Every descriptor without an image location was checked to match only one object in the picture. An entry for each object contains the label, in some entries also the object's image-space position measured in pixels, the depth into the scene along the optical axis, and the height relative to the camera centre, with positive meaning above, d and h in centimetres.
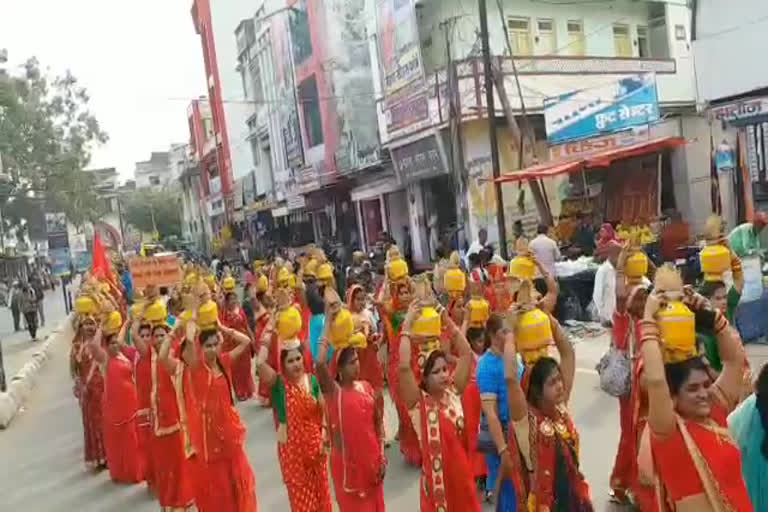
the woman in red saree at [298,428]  476 -118
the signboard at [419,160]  1805 +118
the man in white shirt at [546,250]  1191 -78
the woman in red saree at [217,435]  516 -126
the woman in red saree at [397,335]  683 -104
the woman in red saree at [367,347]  688 -111
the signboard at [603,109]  1491 +148
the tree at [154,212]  6838 +260
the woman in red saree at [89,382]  784 -129
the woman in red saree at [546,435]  354 -104
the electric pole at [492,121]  1393 +143
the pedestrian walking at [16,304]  2198 -122
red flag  1331 -19
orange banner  921 -31
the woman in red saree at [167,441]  597 -145
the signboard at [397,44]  1819 +394
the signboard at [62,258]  4228 -21
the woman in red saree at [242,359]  1016 -157
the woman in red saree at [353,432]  442 -115
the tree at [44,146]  3438 +482
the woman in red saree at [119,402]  714 -138
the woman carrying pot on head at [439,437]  406 -113
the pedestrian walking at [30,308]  2095 -127
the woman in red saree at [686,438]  275 -88
